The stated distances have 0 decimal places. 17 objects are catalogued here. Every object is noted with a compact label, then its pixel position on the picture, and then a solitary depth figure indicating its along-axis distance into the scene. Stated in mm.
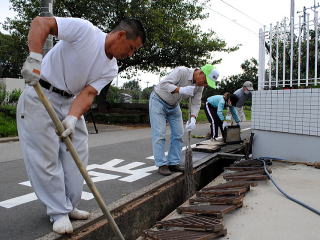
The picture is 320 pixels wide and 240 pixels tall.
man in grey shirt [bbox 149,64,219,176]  3840
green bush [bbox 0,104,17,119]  9086
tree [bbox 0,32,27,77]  11369
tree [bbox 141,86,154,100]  31645
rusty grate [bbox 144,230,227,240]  2120
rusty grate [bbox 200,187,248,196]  2924
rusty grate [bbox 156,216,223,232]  2209
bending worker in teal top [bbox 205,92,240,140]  7152
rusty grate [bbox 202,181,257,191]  3213
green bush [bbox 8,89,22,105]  9769
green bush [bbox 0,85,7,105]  9531
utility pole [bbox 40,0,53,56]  5573
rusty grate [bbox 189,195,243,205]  2702
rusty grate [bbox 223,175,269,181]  3598
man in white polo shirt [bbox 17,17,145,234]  2150
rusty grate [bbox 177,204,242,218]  2464
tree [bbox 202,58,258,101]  30165
